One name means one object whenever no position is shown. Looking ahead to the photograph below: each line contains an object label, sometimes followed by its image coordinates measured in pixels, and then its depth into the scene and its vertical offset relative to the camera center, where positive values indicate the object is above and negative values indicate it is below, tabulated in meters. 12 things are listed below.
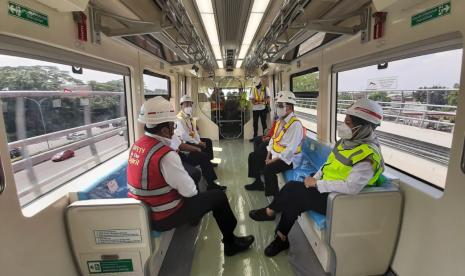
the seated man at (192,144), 4.09 -0.70
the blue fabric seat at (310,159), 3.31 -0.82
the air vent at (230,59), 5.81 +1.30
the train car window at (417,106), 1.85 -0.02
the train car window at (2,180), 1.35 -0.39
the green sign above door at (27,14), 1.53 +0.60
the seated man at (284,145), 3.40 -0.55
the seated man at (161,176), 1.98 -0.55
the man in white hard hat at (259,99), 7.35 +0.17
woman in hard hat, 2.02 -0.56
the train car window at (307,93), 4.34 +0.22
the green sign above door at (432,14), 1.61 +0.60
